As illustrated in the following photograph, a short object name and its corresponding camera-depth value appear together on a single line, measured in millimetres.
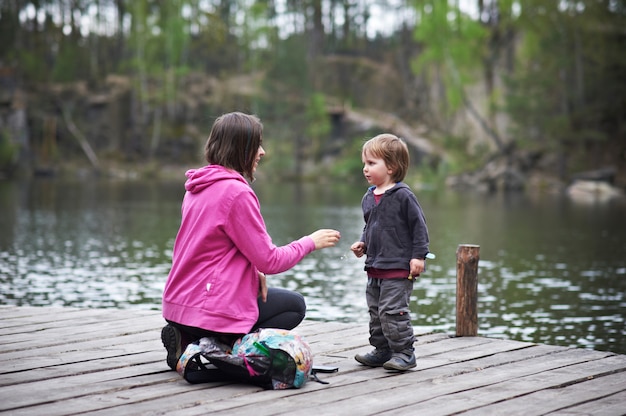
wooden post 6621
